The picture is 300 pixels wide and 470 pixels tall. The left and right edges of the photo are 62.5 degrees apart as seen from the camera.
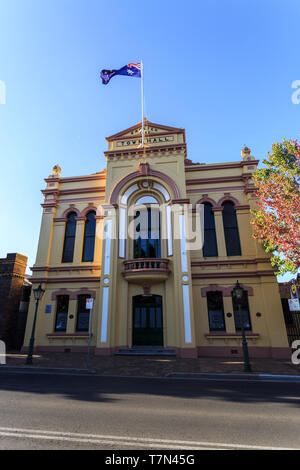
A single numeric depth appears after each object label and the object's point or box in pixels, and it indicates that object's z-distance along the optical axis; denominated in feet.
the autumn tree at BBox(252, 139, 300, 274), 42.50
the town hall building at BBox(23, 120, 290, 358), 52.54
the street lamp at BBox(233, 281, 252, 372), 37.24
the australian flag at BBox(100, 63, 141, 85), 65.85
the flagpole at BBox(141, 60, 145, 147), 63.28
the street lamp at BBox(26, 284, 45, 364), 42.47
